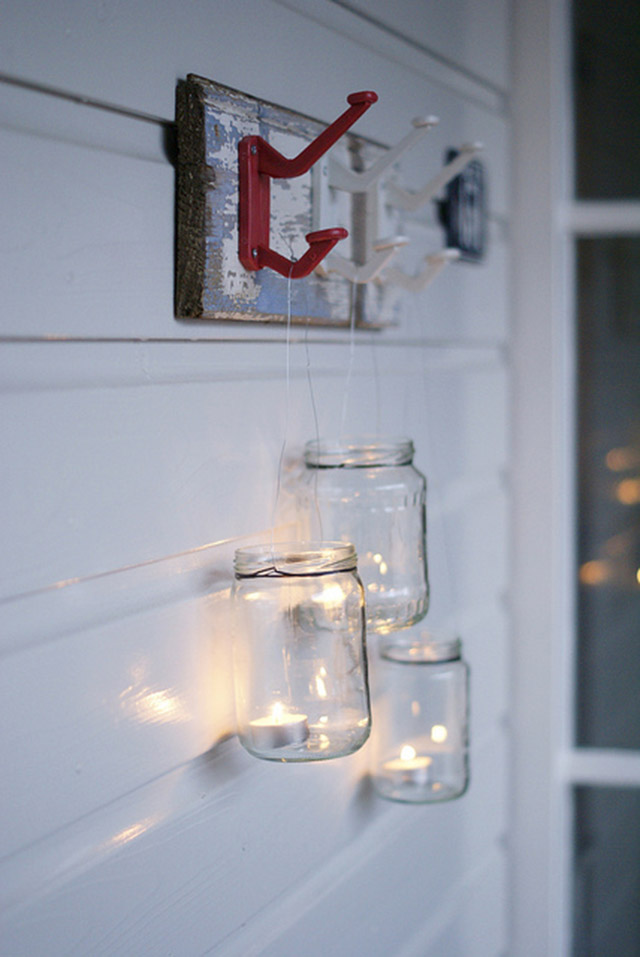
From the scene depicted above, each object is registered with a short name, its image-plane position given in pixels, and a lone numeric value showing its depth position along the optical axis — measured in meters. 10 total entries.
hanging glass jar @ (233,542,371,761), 0.85
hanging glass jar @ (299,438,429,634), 0.99
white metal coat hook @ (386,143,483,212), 1.10
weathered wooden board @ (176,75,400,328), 0.81
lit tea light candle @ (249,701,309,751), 0.83
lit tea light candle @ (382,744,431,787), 1.16
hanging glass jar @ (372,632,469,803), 1.16
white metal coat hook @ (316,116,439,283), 0.94
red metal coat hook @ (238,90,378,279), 0.82
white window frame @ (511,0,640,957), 1.65
